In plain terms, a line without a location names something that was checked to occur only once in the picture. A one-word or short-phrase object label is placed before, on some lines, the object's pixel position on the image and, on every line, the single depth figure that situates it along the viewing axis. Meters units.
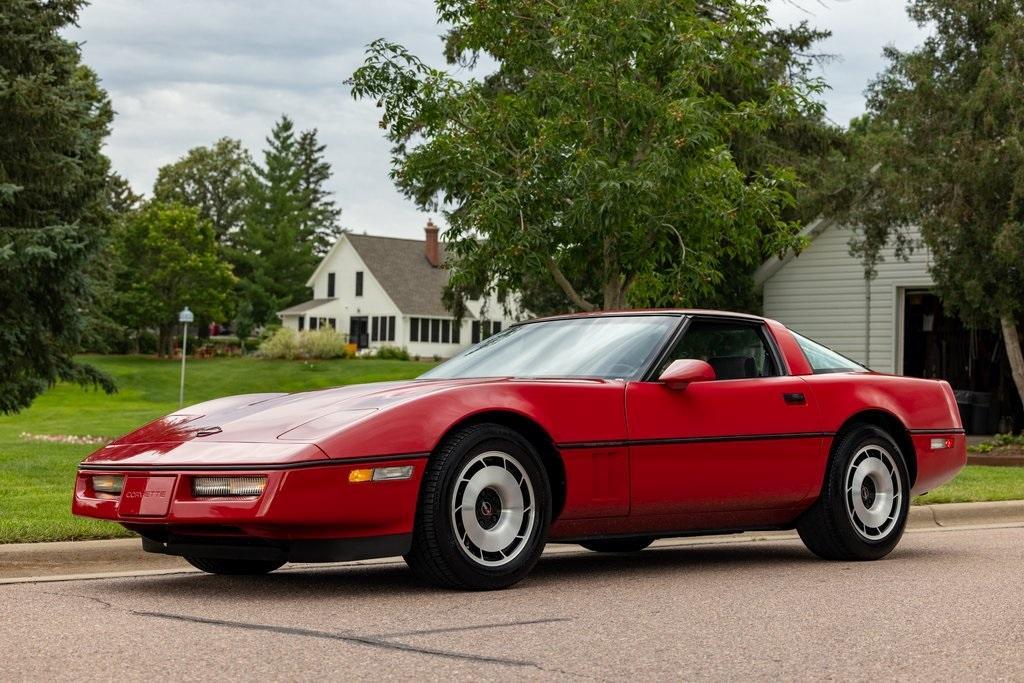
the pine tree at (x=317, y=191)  110.12
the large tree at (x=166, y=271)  66.44
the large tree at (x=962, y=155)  19.52
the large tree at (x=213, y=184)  103.12
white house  73.00
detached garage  26.27
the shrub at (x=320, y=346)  62.84
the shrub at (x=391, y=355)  66.06
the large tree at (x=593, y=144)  13.34
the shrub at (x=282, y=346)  62.88
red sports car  6.30
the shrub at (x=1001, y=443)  20.21
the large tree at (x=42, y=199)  19.02
